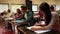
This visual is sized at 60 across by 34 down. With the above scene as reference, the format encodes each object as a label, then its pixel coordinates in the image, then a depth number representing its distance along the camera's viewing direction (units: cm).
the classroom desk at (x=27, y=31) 115
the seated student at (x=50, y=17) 125
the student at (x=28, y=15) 223
